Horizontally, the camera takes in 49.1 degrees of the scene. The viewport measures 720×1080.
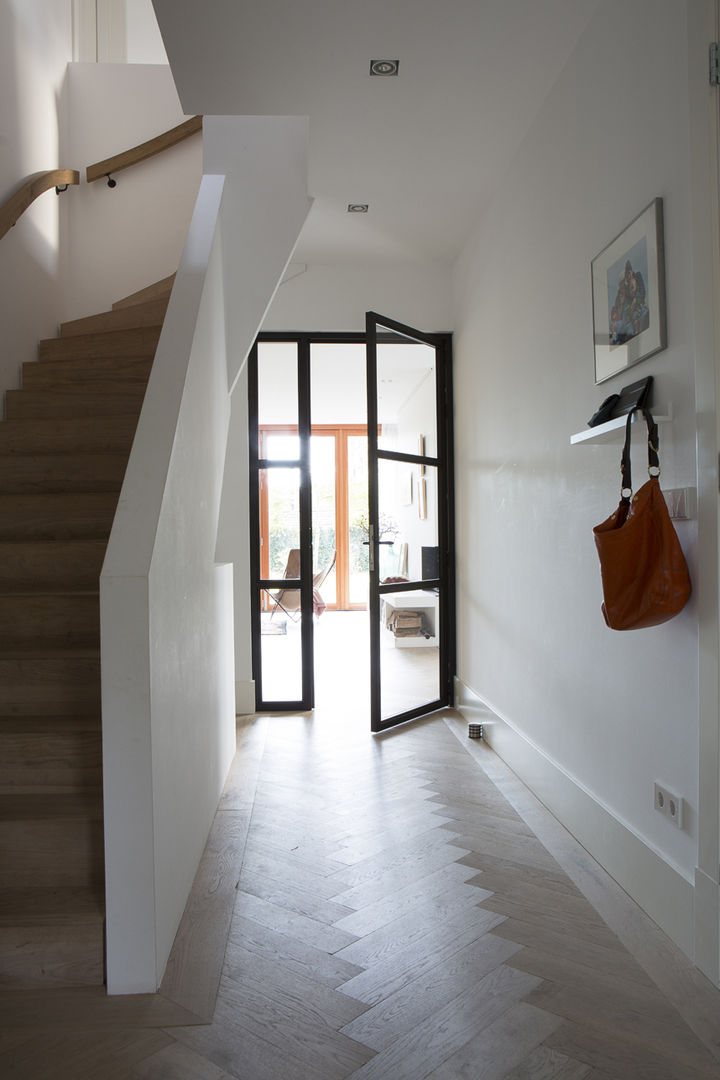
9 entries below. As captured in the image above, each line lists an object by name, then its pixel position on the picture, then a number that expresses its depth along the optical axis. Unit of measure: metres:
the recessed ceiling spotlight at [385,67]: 2.82
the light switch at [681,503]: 1.97
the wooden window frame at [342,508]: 11.23
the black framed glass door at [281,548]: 4.98
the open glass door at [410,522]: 4.48
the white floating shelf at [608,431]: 2.13
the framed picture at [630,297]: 2.13
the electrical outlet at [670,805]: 2.06
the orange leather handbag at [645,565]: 1.97
